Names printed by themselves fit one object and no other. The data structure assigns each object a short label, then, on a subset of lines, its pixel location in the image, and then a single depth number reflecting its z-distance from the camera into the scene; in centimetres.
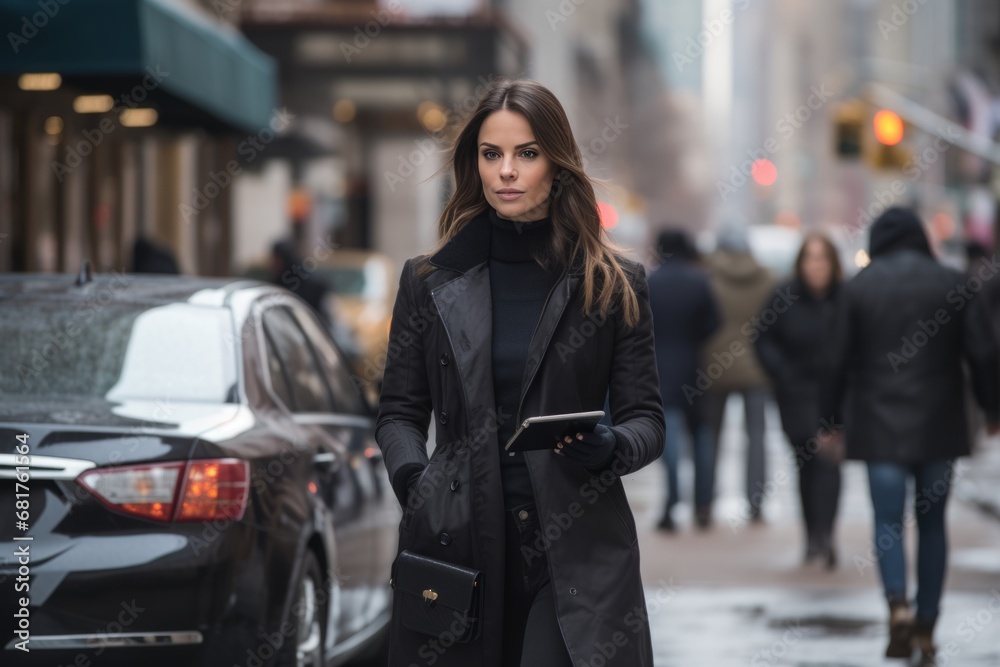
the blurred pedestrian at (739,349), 1262
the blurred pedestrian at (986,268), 1415
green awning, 1163
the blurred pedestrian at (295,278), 1507
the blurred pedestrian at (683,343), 1238
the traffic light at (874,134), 2620
